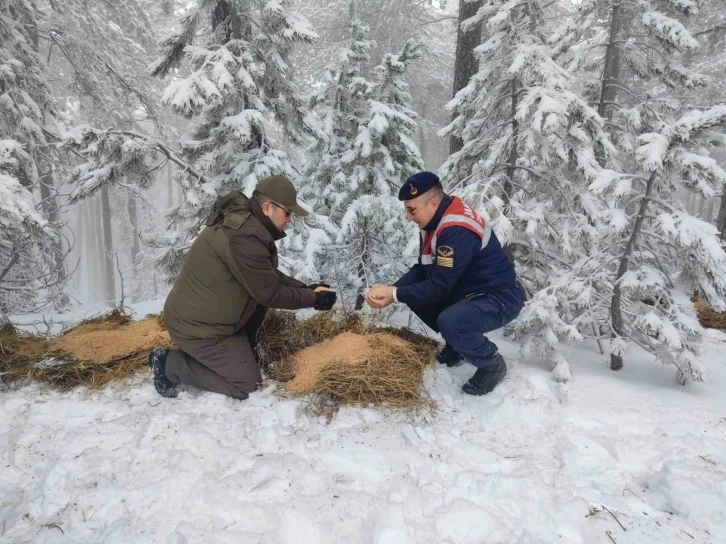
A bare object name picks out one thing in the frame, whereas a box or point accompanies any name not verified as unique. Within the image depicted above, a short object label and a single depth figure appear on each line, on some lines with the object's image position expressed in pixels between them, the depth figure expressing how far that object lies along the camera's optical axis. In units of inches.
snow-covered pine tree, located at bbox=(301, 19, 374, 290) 272.7
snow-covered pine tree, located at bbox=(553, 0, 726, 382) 121.3
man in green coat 123.8
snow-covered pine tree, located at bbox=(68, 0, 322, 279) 187.6
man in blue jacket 126.4
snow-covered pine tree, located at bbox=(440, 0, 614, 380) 149.9
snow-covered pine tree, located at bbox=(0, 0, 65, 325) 117.7
